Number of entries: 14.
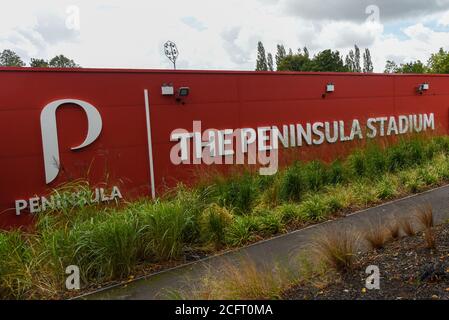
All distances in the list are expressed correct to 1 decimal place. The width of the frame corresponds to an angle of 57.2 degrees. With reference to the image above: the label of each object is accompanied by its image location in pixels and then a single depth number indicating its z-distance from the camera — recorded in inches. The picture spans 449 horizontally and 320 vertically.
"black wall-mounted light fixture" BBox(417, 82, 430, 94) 478.3
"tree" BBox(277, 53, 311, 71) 1948.1
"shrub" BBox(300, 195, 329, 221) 230.4
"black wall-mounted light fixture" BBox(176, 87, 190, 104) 302.2
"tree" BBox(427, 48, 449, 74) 942.4
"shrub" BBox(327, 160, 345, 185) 286.8
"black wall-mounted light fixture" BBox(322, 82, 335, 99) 394.9
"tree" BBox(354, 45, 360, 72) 2407.7
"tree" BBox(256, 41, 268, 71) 2726.4
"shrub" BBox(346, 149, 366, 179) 303.3
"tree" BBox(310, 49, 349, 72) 1833.2
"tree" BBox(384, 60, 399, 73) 1732.2
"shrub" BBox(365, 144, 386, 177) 306.7
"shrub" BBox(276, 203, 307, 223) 225.2
